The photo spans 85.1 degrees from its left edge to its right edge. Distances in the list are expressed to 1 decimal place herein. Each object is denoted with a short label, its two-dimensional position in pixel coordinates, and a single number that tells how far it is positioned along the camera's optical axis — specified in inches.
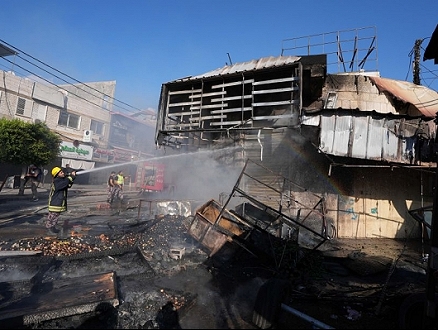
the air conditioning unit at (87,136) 1097.4
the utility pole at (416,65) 666.2
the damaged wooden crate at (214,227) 234.8
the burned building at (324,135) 352.2
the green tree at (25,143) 617.6
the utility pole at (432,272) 136.2
